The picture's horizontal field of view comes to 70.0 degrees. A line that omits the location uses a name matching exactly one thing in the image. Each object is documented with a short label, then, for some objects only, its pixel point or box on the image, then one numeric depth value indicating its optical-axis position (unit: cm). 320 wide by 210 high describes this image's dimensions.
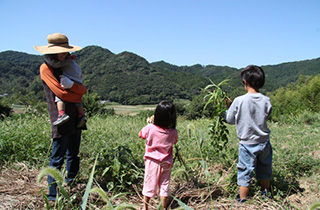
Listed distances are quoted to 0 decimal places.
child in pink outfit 208
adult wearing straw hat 218
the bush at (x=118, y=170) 237
